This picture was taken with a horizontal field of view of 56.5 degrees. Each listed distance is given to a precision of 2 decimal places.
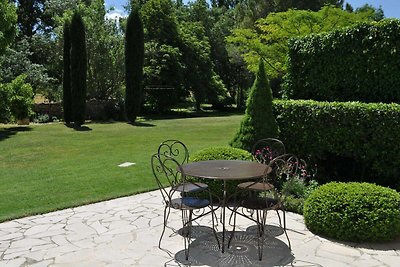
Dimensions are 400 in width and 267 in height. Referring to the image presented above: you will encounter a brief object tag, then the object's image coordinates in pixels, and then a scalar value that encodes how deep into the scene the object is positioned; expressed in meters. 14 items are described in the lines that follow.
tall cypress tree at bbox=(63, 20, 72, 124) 16.98
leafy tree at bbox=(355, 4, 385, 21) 18.99
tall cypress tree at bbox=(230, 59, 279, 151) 6.87
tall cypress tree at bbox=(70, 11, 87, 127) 16.47
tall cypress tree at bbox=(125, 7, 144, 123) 18.36
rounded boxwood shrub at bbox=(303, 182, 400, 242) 4.18
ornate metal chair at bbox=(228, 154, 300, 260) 3.94
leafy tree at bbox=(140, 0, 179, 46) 25.84
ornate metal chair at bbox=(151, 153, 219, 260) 3.97
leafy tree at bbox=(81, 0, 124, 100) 20.53
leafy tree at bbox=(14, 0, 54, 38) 31.64
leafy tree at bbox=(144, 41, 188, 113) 24.49
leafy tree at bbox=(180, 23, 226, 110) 26.84
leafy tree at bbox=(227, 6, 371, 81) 17.75
